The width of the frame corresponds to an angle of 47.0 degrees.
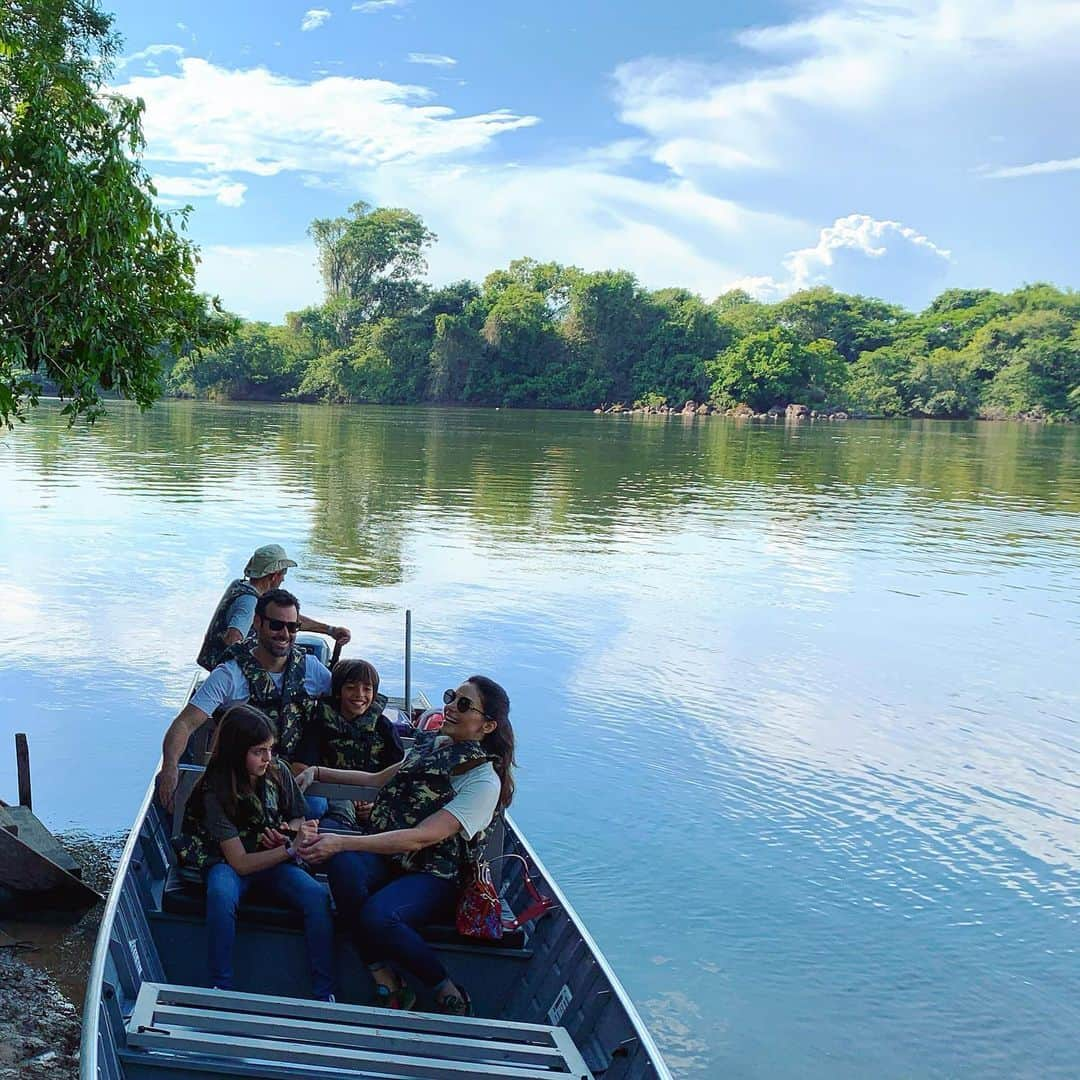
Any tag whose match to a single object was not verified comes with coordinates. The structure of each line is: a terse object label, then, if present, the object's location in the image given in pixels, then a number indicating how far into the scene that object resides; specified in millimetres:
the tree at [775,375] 83000
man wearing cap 6891
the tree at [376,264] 99188
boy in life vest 5498
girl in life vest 4418
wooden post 7043
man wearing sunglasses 5406
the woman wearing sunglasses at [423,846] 4293
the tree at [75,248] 6289
